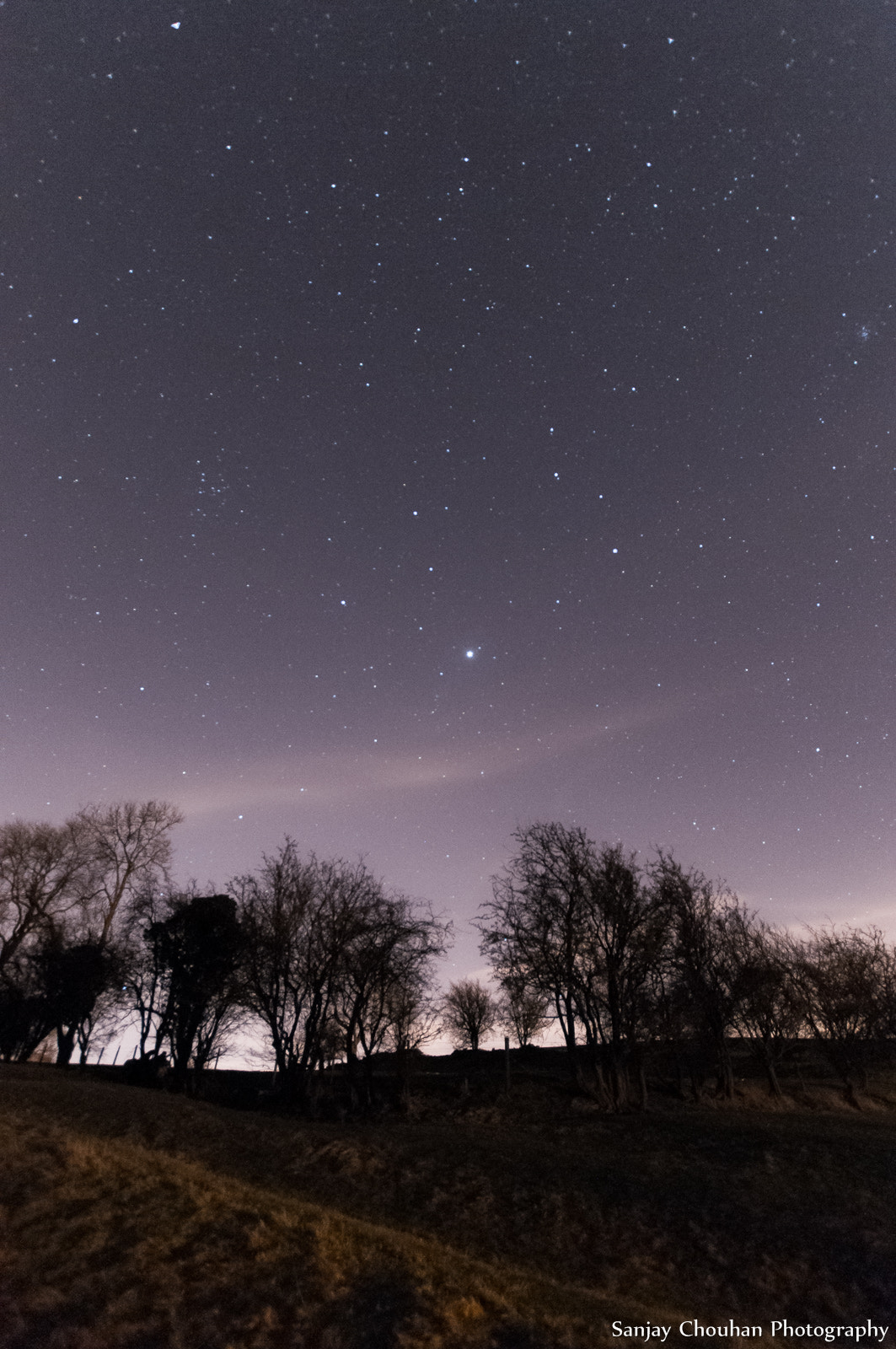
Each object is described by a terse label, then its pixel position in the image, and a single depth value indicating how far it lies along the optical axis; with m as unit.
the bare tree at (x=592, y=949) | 28.25
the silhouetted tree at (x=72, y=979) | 41.25
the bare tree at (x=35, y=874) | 42.72
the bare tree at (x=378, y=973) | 31.77
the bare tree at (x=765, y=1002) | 34.34
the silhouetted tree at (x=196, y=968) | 35.06
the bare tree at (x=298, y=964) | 30.59
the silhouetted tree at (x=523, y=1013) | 30.97
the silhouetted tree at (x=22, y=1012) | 40.84
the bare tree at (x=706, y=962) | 32.84
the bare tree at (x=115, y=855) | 43.69
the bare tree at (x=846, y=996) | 36.03
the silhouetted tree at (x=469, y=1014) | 57.97
